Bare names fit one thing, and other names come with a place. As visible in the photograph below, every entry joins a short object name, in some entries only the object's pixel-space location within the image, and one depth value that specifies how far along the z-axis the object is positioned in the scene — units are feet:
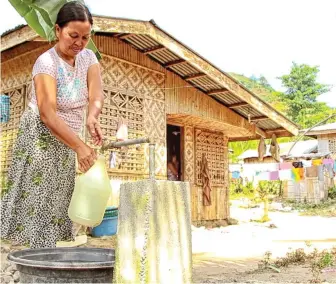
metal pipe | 5.96
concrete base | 5.45
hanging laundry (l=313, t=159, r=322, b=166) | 50.52
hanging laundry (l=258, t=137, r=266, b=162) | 37.29
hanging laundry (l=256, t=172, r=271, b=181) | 51.48
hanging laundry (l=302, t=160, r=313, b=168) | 52.84
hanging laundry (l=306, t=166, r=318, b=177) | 70.91
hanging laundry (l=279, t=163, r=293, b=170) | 52.08
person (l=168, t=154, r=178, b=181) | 36.22
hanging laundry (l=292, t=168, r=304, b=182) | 50.24
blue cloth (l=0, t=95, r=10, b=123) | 24.54
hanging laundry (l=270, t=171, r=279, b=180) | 51.00
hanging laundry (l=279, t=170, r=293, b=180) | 50.77
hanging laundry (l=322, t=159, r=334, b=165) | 49.19
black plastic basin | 5.81
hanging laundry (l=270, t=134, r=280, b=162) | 37.84
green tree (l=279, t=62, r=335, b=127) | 122.03
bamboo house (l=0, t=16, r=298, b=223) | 24.25
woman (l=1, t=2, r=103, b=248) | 7.22
